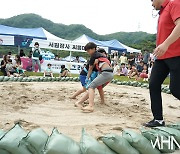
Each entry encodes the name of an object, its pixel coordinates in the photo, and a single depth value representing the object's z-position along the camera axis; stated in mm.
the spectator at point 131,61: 14245
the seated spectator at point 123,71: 12675
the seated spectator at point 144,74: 10742
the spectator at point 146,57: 13588
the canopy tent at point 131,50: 21588
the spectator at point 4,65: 9195
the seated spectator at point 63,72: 10398
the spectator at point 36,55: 11430
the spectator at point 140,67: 11848
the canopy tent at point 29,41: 13438
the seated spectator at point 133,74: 11305
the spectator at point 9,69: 9175
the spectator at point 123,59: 14788
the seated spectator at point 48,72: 9977
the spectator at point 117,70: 13247
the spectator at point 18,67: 9595
